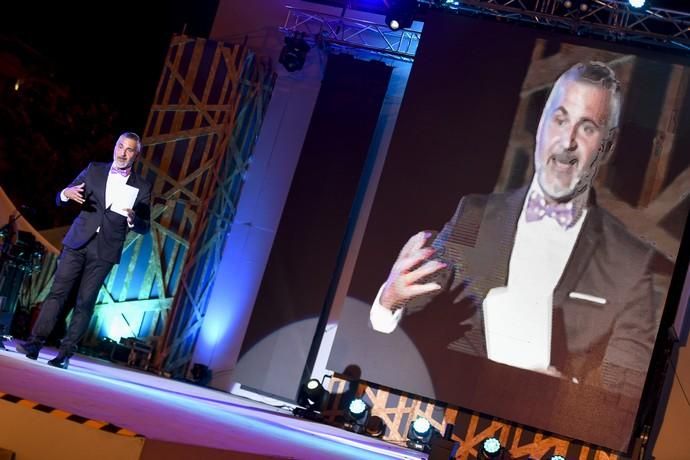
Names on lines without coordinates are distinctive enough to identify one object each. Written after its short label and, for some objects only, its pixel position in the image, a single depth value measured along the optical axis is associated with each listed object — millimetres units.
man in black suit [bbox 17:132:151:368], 11266
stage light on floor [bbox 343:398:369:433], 16781
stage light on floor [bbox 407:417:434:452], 16234
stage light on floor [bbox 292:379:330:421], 16922
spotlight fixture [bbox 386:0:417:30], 17781
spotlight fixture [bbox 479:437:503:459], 15820
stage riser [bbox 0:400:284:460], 4992
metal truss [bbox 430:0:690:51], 16625
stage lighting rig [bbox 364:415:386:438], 16812
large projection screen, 16016
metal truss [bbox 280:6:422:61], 18844
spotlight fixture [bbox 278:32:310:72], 19031
